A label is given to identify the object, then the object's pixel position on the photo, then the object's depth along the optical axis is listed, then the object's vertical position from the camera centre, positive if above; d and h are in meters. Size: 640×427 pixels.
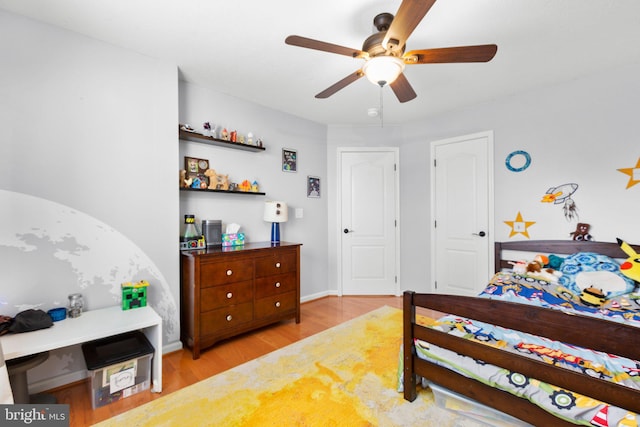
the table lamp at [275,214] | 3.18 -0.01
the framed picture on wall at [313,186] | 3.86 +0.37
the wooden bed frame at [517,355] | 1.08 -0.68
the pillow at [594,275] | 2.18 -0.54
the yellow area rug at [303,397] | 1.58 -1.18
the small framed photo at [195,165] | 2.75 +0.49
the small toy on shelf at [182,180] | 2.62 +0.32
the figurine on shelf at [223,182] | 2.90 +0.33
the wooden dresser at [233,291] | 2.33 -0.72
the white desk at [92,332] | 1.54 -0.73
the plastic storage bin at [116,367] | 1.71 -0.99
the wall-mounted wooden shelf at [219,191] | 2.60 +0.23
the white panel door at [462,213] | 3.35 -0.02
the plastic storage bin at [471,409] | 1.43 -1.09
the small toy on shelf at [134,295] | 2.10 -0.62
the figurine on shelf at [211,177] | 2.82 +0.37
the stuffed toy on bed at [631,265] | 2.18 -0.44
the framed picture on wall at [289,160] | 3.56 +0.69
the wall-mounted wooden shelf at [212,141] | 2.60 +0.73
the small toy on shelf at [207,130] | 2.79 +0.86
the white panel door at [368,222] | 4.09 -0.15
